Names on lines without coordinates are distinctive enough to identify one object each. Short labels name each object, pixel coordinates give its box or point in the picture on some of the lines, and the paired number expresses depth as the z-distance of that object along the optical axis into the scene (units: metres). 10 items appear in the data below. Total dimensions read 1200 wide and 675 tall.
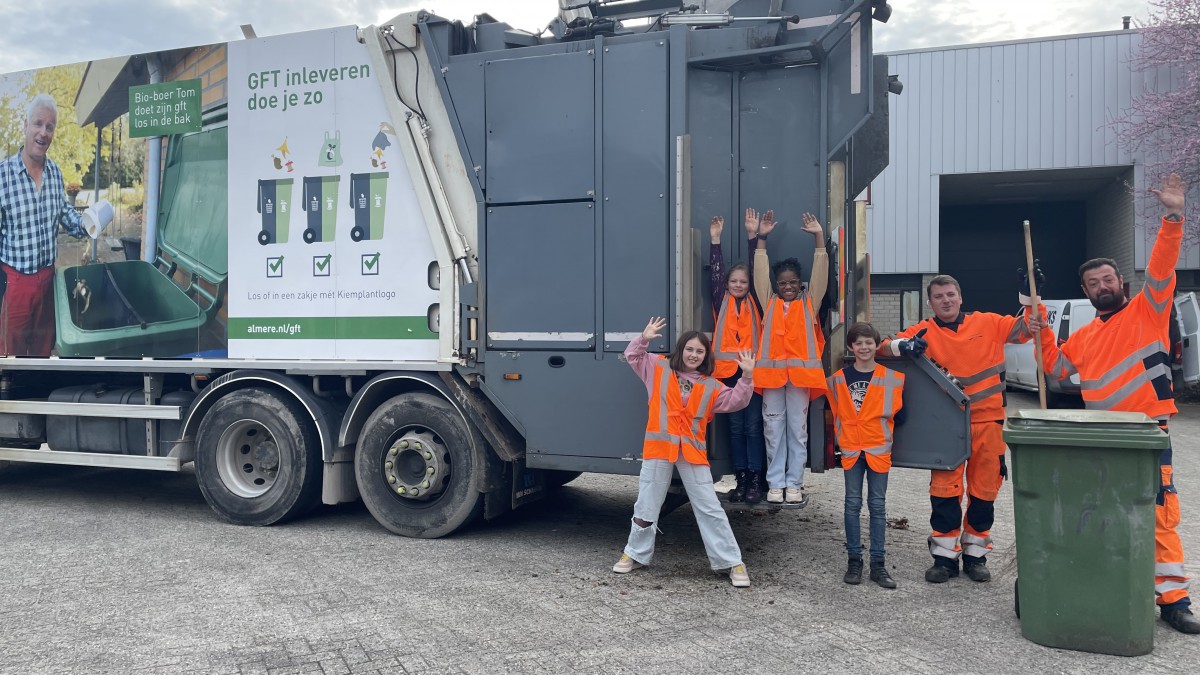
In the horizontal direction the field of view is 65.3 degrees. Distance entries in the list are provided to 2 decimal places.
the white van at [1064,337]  12.15
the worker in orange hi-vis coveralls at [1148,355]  4.32
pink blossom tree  15.91
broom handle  4.59
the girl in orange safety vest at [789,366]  5.13
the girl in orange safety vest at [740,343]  5.26
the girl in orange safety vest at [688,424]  5.03
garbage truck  5.27
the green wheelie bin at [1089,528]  3.92
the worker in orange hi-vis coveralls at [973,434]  5.07
